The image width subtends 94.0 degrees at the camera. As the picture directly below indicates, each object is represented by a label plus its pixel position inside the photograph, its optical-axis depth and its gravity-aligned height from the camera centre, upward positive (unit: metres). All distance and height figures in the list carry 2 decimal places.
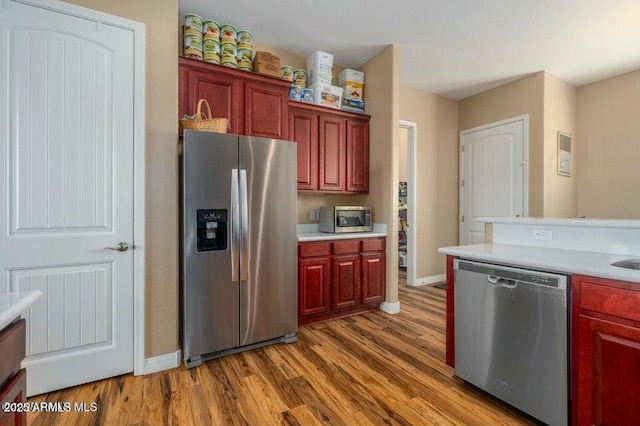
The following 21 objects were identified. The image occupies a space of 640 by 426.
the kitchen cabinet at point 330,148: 3.29 +0.75
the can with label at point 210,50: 2.67 +1.46
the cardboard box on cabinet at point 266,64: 2.84 +1.42
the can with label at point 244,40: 2.90 +1.68
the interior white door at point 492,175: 4.12 +0.55
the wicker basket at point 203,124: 2.28 +0.68
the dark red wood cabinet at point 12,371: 0.78 -0.44
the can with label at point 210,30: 2.69 +1.66
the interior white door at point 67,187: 1.80 +0.16
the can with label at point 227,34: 2.77 +1.67
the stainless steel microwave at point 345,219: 3.29 -0.08
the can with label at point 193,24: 2.63 +1.67
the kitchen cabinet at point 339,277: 2.97 -0.70
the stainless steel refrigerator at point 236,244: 2.20 -0.26
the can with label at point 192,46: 2.61 +1.46
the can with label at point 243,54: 2.89 +1.54
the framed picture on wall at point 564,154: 4.06 +0.80
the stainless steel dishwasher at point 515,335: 1.49 -0.69
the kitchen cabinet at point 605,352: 1.27 -0.63
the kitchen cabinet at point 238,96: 2.56 +1.06
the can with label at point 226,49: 2.77 +1.52
